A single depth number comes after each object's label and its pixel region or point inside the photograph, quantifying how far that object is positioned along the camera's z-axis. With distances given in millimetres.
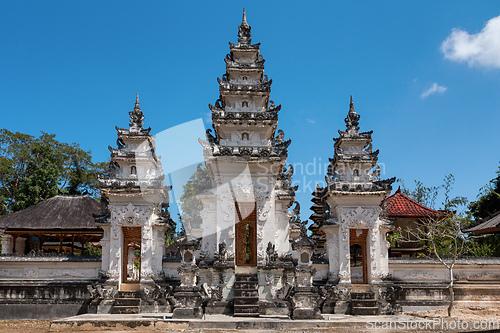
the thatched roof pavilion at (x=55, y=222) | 24734
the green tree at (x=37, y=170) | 33969
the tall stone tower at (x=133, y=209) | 18344
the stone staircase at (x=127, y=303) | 17625
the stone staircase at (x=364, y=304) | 17234
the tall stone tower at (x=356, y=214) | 18000
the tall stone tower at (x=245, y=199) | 18438
